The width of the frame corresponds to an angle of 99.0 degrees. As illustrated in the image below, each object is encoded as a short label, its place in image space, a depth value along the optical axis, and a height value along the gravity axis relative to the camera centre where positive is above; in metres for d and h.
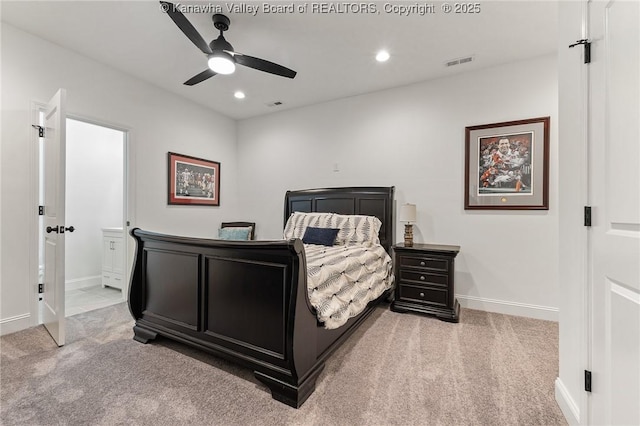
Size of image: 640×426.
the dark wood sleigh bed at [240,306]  1.64 -0.67
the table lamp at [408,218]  3.30 -0.06
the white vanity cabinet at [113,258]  3.86 -0.68
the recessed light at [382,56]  2.93 +1.72
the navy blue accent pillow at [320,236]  3.40 -0.30
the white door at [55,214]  2.31 -0.03
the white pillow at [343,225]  3.46 -0.17
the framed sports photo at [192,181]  4.02 +0.49
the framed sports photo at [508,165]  2.96 +0.54
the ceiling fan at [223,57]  2.24 +1.34
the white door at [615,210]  1.00 +0.02
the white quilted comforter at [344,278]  1.90 -0.57
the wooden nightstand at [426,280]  2.92 -0.75
